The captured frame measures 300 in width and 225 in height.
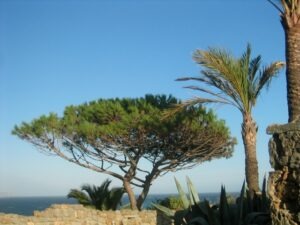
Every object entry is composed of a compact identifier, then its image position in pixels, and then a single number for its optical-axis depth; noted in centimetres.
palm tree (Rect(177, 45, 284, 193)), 1140
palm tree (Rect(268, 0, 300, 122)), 941
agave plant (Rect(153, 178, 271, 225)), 861
